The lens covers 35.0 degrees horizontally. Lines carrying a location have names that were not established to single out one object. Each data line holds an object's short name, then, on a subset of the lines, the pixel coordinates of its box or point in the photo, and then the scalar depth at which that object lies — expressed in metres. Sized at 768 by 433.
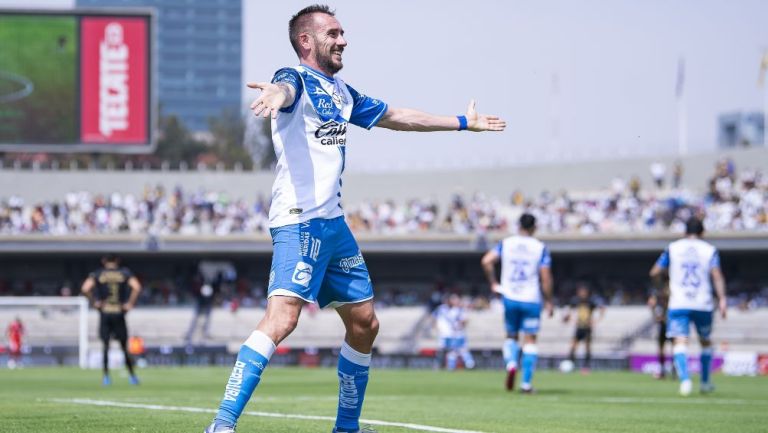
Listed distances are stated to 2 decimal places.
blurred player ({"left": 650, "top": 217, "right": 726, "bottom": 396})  16.89
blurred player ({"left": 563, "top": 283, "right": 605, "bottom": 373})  35.31
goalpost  37.28
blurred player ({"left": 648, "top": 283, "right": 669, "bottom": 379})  23.92
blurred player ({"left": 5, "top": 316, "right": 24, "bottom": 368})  37.91
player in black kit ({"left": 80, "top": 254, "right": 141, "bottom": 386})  20.84
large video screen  52.22
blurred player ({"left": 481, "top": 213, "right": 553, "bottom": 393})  16.97
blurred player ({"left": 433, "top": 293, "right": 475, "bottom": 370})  36.66
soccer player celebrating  7.16
